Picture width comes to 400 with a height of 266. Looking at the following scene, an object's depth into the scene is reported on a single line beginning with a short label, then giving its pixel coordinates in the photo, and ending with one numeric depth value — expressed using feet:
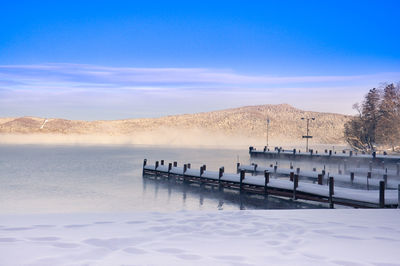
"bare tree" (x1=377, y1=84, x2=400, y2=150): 206.90
